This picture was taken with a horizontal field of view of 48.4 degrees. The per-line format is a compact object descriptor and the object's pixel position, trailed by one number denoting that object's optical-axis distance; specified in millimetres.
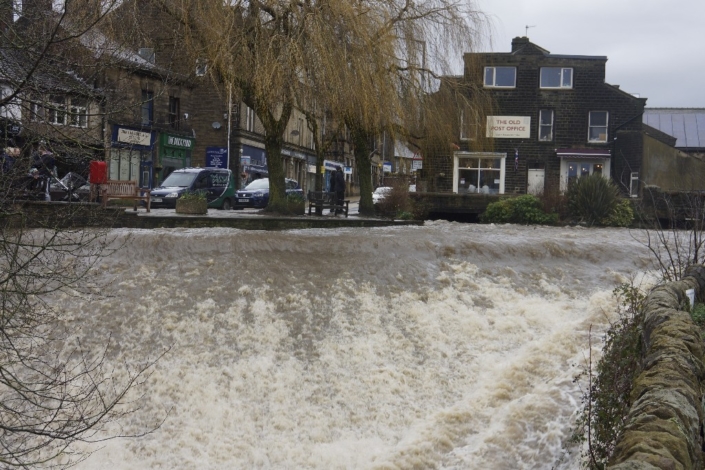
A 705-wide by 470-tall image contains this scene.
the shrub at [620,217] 25891
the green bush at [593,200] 26109
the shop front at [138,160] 38656
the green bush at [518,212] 26281
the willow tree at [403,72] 19394
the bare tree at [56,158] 7073
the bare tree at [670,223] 12602
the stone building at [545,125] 40438
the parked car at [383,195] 28053
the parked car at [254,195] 33250
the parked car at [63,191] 22641
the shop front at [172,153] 42281
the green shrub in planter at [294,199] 22917
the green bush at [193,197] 21125
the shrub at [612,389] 6371
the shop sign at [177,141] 42531
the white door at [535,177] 40781
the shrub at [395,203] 27109
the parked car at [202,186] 27953
